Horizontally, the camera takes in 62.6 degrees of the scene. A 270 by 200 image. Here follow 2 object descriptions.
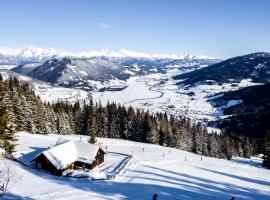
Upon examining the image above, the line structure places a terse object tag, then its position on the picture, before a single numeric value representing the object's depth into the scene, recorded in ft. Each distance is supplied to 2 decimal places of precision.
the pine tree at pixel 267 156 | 234.06
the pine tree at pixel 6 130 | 92.29
